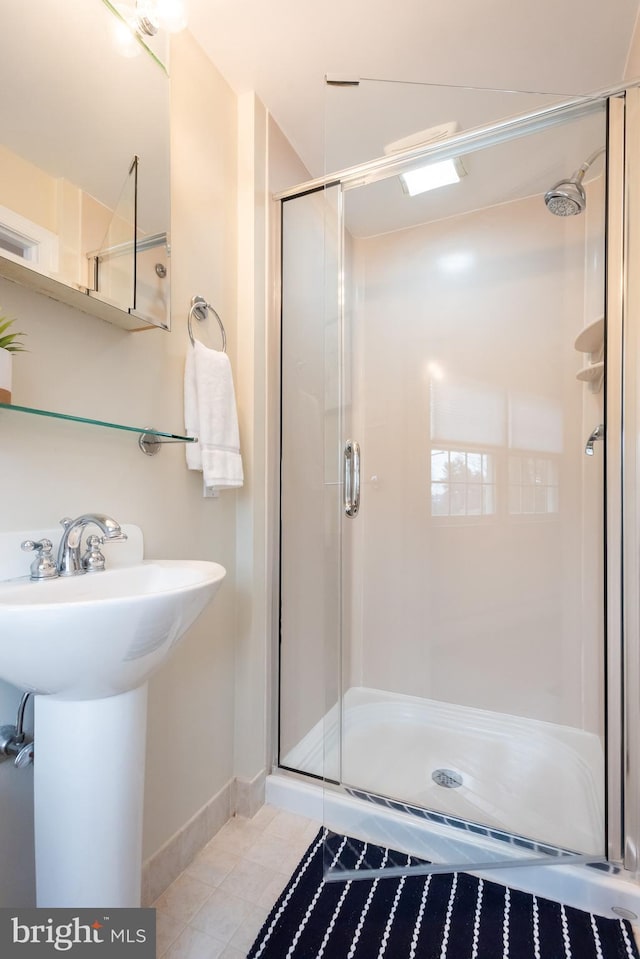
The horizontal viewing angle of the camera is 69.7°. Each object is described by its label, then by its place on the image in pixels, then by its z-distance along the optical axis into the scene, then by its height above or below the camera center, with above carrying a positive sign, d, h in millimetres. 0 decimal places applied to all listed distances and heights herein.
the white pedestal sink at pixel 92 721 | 697 -415
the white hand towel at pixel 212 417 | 1335 +222
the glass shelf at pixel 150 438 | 999 +139
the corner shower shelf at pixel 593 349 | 1475 +505
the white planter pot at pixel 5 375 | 786 +200
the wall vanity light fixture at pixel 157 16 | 1126 +1186
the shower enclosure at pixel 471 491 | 1317 +3
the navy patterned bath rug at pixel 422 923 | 1082 -1083
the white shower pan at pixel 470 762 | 1383 -982
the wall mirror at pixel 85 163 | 886 +723
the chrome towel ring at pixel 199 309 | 1362 +560
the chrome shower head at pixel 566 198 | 1578 +1051
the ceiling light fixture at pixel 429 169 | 1517 +1152
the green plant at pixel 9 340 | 801 +282
